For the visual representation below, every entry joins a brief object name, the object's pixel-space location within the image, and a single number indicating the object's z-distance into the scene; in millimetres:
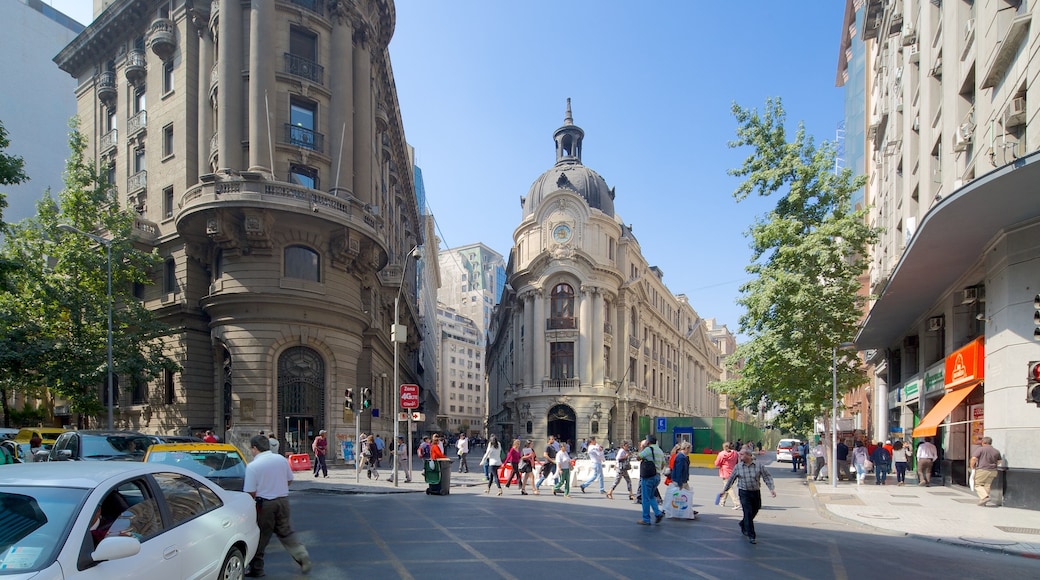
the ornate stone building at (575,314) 52062
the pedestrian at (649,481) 13328
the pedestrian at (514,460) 20312
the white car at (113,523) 4266
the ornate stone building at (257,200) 27594
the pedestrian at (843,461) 25375
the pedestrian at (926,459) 21719
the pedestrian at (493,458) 20625
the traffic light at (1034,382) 11398
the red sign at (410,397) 22375
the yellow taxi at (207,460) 11930
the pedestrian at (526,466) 20312
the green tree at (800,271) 23250
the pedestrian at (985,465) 14938
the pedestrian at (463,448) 28189
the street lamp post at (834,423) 22141
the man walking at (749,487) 11148
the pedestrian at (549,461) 21016
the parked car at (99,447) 14834
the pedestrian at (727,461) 18609
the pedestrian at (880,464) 23828
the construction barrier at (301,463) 25891
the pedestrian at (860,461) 23188
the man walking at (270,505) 8016
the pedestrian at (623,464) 18792
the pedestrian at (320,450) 23391
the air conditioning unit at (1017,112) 14461
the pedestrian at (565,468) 19608
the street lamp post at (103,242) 25381
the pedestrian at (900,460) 23155
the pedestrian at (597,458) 20770
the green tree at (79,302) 27438
